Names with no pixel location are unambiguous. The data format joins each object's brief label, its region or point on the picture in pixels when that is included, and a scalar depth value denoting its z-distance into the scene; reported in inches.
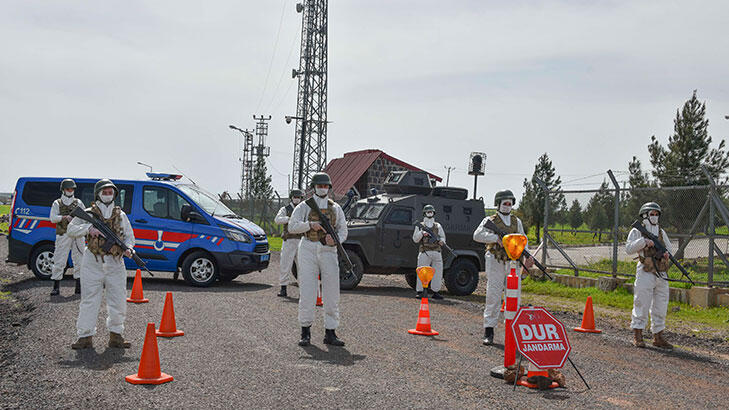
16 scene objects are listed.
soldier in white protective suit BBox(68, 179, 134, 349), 278.5
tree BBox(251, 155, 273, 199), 2087.8
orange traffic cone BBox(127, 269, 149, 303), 411.8
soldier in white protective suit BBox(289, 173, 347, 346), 305.9
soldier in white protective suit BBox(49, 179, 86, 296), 436.8
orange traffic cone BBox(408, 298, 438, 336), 339.9
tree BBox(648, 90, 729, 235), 997.2
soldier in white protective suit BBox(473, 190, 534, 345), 328.5
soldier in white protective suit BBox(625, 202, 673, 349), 346.3
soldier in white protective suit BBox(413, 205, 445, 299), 520.7
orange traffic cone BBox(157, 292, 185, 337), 309.9
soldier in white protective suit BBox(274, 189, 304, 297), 480.4
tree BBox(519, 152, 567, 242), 1472.7
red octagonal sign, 235.1
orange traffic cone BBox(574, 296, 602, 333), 380.2
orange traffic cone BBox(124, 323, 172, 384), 225.6
